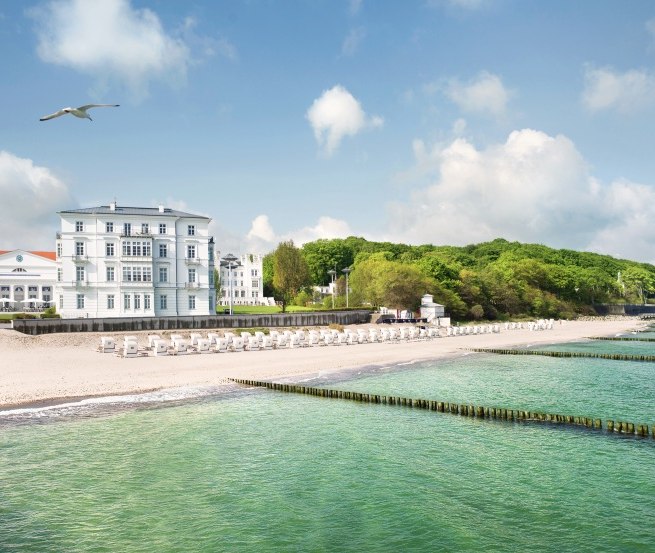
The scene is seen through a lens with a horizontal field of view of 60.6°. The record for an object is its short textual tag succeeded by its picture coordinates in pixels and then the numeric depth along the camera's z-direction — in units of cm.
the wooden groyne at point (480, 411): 1767
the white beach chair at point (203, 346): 3671
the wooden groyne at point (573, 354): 3812
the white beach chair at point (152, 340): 3582
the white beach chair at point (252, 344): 3954
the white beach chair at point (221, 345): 3772
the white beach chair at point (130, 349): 3331
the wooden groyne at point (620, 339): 5788
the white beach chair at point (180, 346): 3547
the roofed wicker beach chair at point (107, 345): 3594
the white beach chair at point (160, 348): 3447
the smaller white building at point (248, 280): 12119
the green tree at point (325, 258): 12588
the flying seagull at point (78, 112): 1688
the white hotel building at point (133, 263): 5769
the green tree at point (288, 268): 8381
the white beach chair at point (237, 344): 3865
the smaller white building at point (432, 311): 7038
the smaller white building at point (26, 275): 9512
